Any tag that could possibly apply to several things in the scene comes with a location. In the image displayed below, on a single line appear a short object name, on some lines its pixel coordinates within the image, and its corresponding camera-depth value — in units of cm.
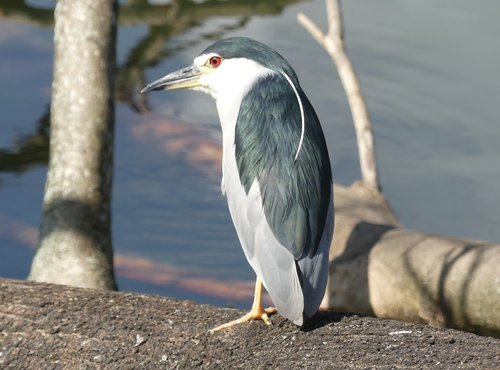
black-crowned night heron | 632
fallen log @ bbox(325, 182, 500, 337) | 831
